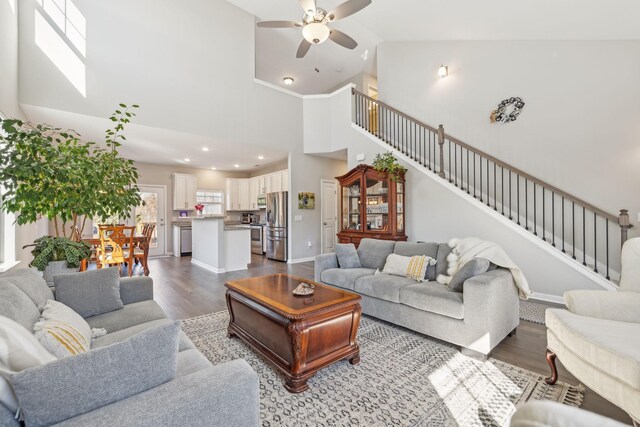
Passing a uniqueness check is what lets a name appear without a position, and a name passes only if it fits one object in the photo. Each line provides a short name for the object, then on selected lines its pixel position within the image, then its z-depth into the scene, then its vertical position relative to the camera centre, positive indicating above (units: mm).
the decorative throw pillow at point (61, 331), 1211 -582
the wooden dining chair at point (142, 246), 5176 -644
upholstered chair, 1344 -691
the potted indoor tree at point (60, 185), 2025 +216
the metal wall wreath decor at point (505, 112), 4648 +1666
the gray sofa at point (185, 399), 833 -596
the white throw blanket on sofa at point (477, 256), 2607 -442
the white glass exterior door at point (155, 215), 8039 -96
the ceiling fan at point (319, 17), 3273 +2323
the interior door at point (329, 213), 7492 -47
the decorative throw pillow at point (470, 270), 2488 -520
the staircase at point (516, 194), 3846 +274
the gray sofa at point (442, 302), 2312 -833
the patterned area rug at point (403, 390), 1667 -1198
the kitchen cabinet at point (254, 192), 8977 +628
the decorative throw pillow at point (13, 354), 797 -462
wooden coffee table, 1949 -872
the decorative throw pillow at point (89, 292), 2068 -598
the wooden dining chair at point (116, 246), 4590 -564
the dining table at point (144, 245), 5081 -606
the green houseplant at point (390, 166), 5039 +802
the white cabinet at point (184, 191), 8359 +610
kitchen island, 5645 -700
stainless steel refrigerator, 6965 -342
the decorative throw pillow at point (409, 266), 3093 -619
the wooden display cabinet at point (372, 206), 5137 +95
